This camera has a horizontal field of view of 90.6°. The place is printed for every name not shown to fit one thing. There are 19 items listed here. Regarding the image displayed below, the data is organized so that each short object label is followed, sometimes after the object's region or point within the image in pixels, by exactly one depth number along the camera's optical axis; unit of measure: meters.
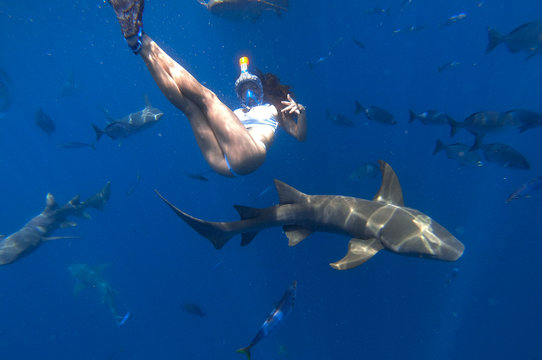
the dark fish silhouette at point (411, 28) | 10.48
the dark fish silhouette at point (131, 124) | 7.77
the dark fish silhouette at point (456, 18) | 9.01
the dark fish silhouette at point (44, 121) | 8.85
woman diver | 2.95
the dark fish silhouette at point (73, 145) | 9.40
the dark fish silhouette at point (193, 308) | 8.19
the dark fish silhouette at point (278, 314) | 4.09
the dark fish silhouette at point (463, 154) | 6.73
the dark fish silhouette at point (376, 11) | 10.16
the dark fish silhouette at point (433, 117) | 7.00
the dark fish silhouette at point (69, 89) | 14.65
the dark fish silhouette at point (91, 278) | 12.64
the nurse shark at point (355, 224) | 3.52
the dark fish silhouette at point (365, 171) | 7.57
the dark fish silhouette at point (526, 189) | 4.84
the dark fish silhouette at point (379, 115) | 7.22
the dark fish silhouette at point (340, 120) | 8.52
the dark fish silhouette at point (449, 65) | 10.04
